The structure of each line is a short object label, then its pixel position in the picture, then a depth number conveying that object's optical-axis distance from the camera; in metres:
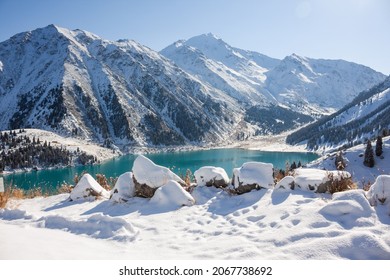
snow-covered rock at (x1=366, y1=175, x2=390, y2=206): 8.78
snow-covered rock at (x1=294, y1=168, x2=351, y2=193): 11.23
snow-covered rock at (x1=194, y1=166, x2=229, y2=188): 13.77
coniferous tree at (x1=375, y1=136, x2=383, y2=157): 100.31
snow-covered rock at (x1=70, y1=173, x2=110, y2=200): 14.70
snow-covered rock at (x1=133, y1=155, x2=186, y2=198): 13.56
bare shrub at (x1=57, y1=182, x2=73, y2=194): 17.81
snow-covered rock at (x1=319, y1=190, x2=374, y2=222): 8.14
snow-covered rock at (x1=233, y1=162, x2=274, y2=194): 12.52
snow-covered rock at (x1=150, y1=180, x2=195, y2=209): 11.78
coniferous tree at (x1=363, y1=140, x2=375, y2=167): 95.49
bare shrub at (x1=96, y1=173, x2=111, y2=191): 17.75
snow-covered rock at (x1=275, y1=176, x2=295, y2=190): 11.77
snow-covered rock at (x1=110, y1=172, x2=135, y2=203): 13.07
